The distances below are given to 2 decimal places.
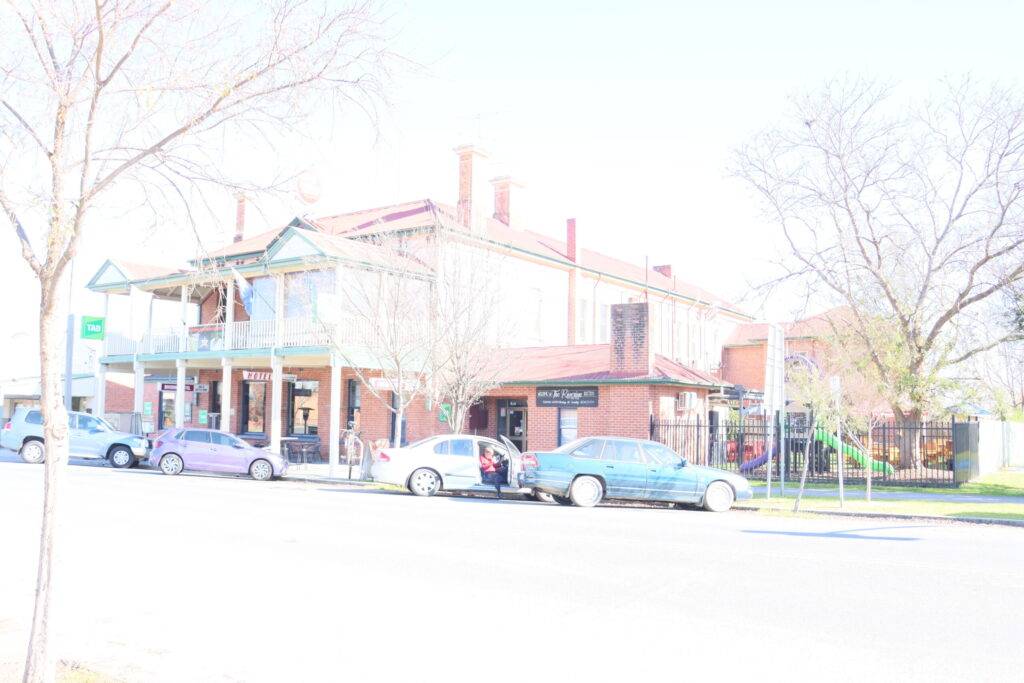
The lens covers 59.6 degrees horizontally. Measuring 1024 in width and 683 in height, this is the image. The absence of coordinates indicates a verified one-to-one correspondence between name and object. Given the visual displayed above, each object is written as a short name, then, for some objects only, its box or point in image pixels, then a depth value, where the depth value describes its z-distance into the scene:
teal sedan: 17.64
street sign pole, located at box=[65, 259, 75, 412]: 28.37
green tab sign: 33.81
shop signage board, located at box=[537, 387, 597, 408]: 26.98
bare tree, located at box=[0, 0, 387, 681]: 5.19
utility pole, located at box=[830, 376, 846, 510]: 18.15
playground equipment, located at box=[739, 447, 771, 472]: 27.00
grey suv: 27.45
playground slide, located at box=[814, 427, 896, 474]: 26.48
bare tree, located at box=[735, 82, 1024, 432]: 24.84
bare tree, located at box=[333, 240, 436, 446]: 24.72
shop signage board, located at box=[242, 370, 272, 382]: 31.06
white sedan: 19.89
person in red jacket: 19.70
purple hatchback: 25.53
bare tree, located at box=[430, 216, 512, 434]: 24.41
